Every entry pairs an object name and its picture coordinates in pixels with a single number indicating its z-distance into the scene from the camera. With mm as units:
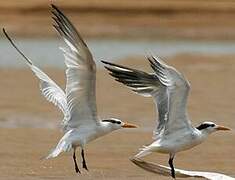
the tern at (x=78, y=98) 11695
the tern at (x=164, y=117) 11594
